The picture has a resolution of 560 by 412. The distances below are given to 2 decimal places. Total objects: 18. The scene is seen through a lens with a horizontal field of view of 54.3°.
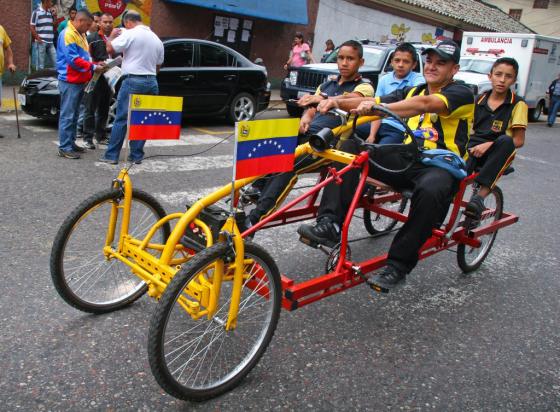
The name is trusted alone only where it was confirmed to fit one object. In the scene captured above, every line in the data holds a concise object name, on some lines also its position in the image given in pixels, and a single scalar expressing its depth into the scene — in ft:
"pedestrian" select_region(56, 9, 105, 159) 23.39
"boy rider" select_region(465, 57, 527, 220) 14.88
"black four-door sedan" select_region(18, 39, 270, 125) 28.35
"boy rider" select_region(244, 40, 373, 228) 12.07
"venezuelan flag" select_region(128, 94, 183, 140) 10.62
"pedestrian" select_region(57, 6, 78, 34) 35.45
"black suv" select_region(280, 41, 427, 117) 41.98
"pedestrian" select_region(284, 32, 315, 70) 54.80
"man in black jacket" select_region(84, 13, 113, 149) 26.78
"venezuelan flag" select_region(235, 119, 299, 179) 8.82
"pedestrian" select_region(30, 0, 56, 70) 39.24
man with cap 11.92
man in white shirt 23.61
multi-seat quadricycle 8.79
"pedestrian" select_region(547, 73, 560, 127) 58.34
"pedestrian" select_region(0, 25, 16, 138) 26.58
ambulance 61.77
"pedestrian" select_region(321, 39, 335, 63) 59.80
